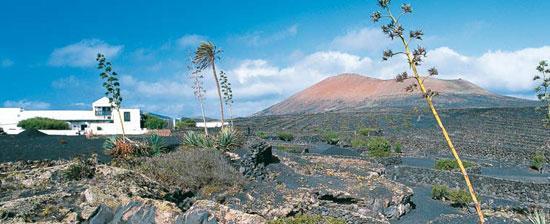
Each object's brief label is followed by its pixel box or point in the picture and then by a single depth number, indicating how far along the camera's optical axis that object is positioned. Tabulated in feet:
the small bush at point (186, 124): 222.97
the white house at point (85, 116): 201.77
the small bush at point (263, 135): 190.29
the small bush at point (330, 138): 172.45
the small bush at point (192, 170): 53.42
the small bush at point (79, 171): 42.42
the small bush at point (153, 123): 220.02
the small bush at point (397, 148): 147.01
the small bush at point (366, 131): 203.31
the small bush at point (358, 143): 156.04
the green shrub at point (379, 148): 130.31
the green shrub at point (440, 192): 78.24
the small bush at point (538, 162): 108.29
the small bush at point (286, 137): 188.85
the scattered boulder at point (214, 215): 22.98
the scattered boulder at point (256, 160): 64.23
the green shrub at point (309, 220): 25.82
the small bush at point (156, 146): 71.01
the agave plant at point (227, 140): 74.33
